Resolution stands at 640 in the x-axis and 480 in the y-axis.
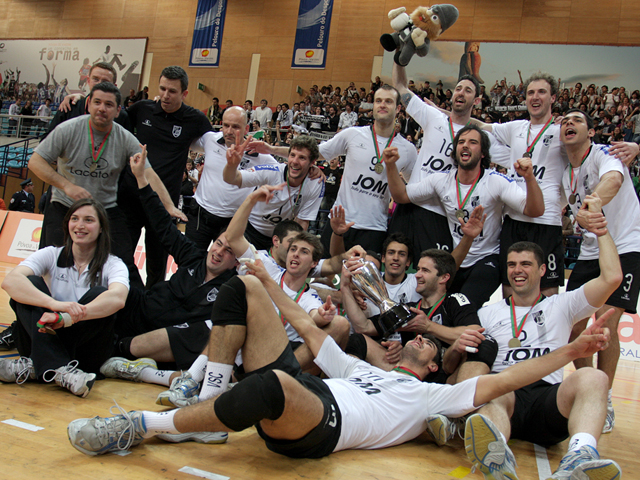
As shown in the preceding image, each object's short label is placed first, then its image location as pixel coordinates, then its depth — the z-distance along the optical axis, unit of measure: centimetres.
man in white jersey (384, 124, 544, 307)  428
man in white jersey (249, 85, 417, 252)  487
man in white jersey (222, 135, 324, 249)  475
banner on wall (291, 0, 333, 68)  1928
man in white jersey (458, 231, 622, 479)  234
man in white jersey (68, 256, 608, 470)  219
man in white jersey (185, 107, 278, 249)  523
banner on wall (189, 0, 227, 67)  2058
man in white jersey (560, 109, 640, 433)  389
